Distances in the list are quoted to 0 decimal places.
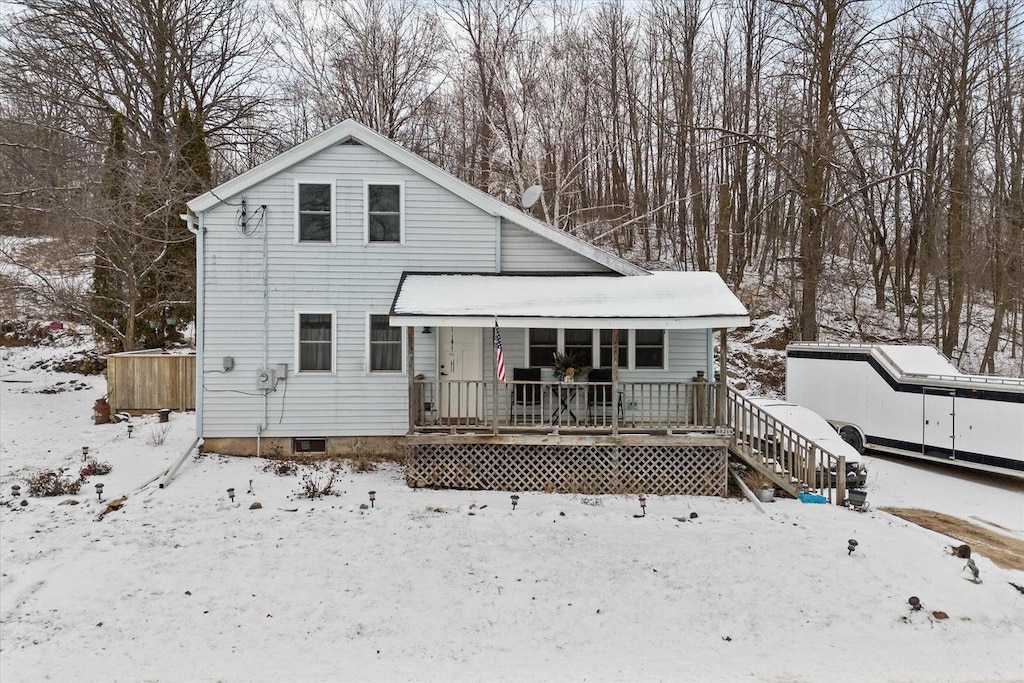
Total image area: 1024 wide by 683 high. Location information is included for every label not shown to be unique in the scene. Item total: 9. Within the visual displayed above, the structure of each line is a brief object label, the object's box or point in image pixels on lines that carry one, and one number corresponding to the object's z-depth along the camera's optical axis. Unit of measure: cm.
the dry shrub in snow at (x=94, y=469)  968
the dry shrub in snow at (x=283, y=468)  1019
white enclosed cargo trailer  1098
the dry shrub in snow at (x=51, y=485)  872
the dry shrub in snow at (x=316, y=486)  901
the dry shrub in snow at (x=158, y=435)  1176
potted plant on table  1069
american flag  910
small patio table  1037
